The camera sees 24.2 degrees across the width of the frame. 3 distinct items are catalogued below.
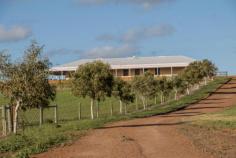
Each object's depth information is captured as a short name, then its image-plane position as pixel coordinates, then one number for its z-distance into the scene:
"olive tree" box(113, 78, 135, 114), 41.77
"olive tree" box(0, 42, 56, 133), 20.97
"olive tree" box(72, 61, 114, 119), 33.12
